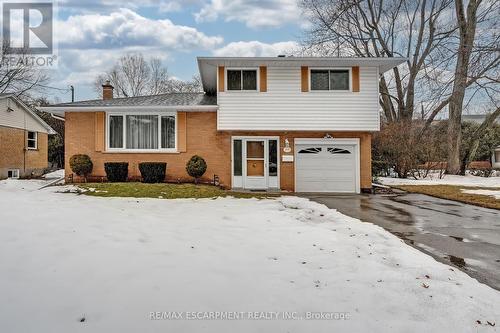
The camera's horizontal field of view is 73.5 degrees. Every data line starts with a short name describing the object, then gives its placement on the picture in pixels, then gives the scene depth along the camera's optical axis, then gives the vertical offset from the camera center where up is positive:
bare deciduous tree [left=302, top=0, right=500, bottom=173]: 21.59 +9.70
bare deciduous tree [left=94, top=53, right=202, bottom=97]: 36.03 +9.82
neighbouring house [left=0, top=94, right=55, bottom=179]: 19.34 +1.83
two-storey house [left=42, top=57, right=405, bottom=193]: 13.02 +1.65
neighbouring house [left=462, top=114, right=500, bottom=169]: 32.05 +1.02
